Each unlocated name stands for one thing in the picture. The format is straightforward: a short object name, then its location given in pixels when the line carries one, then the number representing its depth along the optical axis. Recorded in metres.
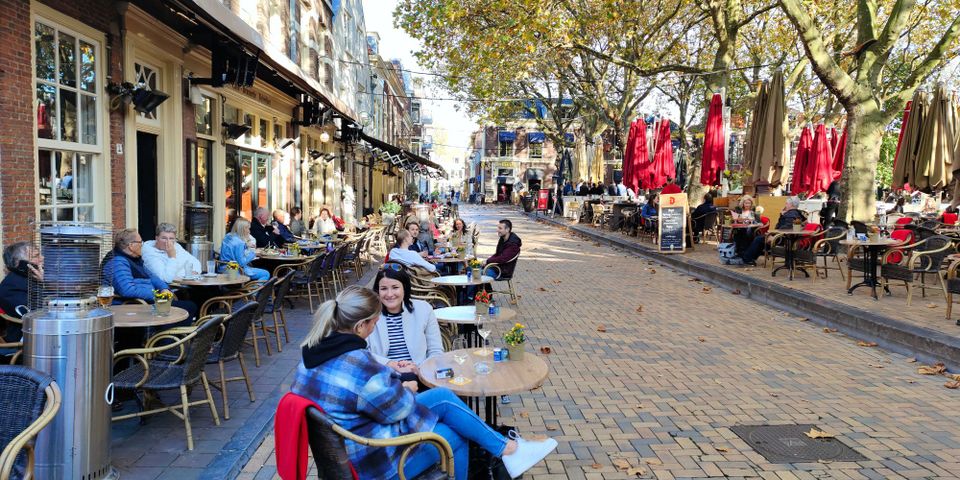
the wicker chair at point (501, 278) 9.05
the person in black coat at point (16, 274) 4.73
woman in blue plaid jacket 2.69
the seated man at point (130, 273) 5.78
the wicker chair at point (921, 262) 8.66
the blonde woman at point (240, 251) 8.34
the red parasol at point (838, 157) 17.89
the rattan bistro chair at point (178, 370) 4.09
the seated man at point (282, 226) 12.01
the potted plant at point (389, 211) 20.47
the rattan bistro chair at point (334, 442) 2.54
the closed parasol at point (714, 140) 14.81
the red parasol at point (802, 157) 16.28
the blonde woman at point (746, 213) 12.96
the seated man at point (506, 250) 9.09
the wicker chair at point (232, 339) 4.58
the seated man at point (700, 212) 17.28
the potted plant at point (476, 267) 7.30
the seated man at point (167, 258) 6.60
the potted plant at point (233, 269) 7.28
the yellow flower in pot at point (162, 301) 4.97
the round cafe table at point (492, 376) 3.28
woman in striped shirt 4.22
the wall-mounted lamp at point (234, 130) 12.47
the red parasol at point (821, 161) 15.23
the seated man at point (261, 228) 10.95
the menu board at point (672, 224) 15.66
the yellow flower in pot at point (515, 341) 3.72
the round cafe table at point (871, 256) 9.14
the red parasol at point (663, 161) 18.14
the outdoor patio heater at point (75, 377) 3.28
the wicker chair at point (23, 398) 2.73
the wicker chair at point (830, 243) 10.94
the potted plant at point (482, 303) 4.76
